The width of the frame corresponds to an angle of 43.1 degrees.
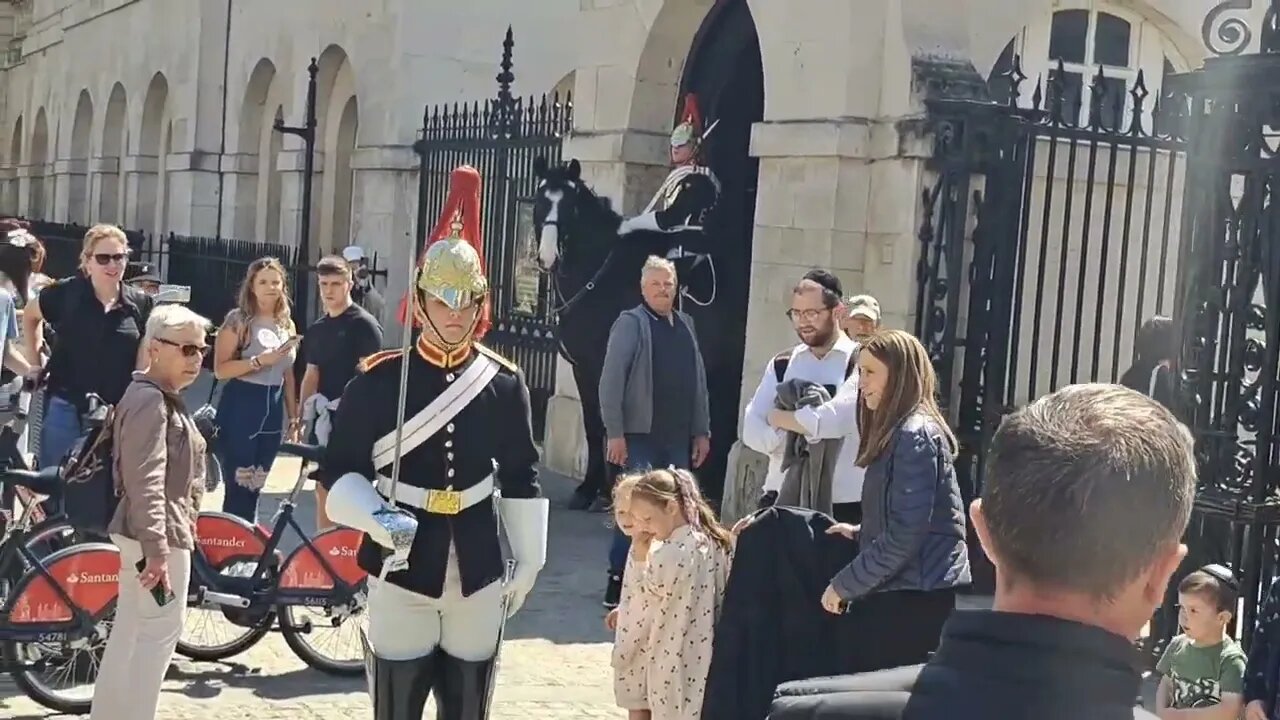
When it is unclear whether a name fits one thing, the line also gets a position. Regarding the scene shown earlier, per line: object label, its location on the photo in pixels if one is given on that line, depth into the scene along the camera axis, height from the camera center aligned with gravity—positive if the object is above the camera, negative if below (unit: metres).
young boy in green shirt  5.18 -1.12
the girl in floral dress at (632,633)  5.00 -1.14
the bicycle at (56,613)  5.84 -1.41
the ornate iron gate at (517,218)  12.78 +0.31
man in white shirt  6.06 -0.33
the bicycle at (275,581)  6.44 -1.36
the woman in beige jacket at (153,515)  5.01 -0.88
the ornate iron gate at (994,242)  8.70 +0.27
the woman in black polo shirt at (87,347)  7.11 -0.53
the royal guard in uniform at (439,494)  4.52 -0.69
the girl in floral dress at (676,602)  4.91 -1.01
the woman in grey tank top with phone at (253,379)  7.67 -0.68
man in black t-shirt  7.79 -0.46
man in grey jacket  7.88 -0.57
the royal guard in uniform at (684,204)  10.67 +0.43
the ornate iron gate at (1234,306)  6.11 +0.01
